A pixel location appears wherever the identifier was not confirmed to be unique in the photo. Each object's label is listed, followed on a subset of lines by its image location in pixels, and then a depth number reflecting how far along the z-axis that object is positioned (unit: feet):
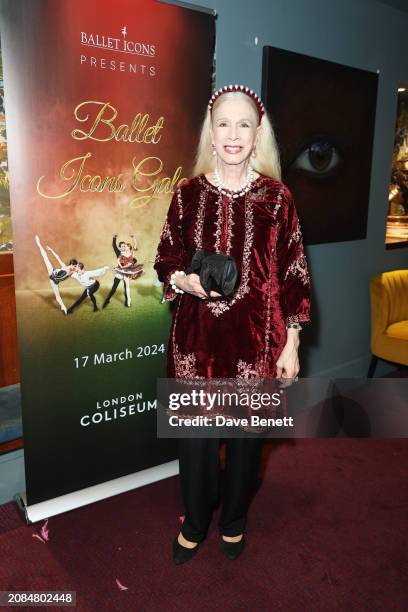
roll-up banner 6.41
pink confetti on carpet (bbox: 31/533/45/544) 7.23
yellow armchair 11.93
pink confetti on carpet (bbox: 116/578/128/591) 6.37
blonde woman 6.01
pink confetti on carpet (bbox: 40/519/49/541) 7.27
